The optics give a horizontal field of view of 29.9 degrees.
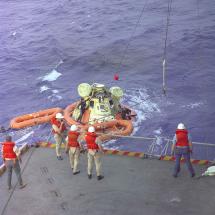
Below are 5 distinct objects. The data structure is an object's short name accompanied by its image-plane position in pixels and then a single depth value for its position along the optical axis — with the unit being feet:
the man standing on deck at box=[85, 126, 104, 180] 47.65
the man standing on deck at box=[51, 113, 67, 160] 54.29
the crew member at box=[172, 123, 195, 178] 48.19
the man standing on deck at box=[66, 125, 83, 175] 49.08
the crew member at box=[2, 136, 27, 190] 47.01
